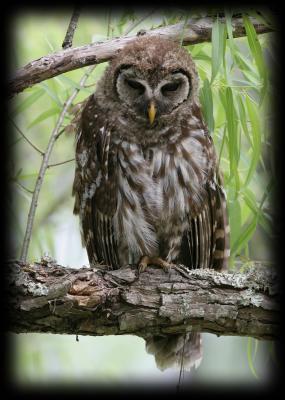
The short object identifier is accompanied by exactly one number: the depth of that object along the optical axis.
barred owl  5.91
